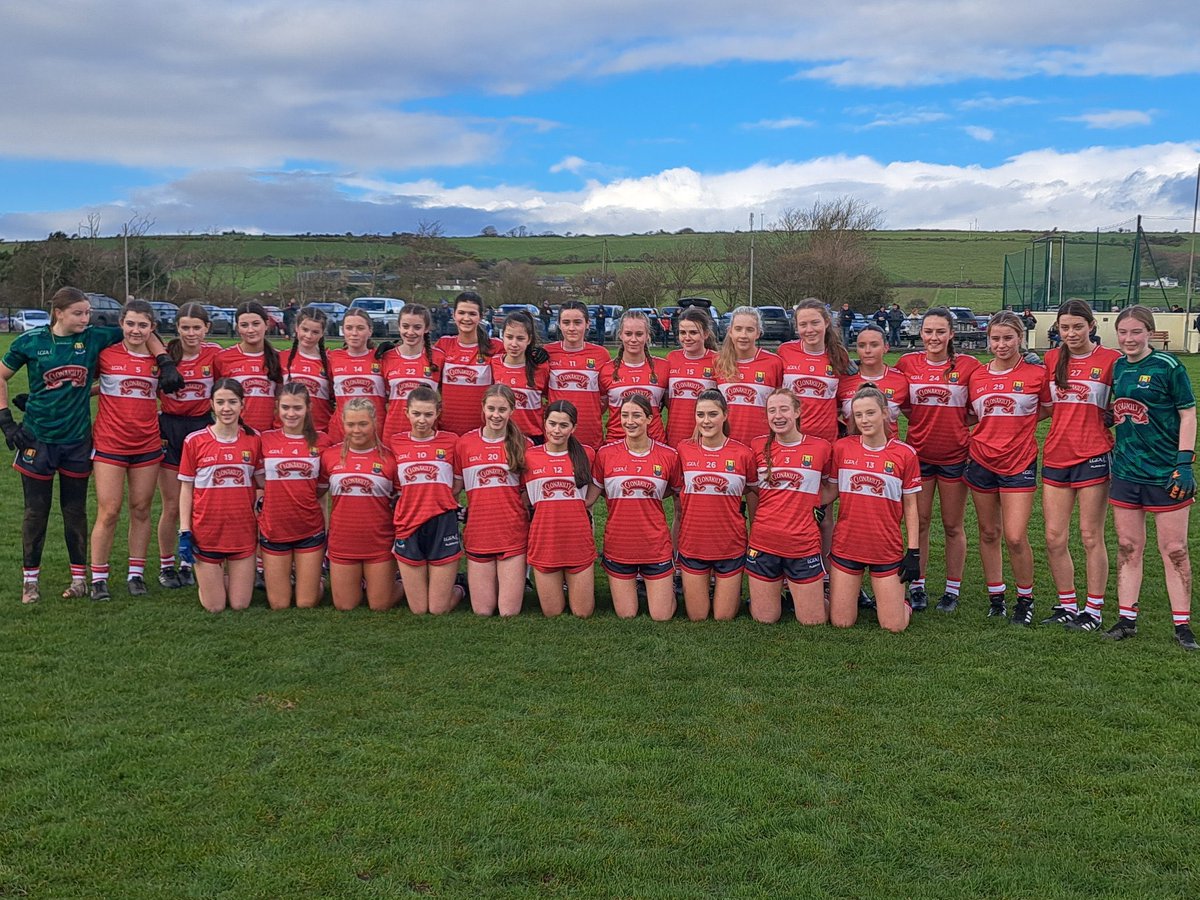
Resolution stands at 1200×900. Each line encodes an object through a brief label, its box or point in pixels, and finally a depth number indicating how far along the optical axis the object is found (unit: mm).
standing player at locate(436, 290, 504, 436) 6805
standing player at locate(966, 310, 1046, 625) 5957
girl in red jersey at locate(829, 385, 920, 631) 5836
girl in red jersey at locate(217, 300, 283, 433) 6723
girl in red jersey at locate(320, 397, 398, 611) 6145
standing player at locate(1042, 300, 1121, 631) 5762
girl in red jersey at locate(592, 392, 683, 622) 6047
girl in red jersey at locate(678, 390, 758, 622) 6031
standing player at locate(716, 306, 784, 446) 6547
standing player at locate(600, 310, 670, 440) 6578
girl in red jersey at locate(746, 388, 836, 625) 5930
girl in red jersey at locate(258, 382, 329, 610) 6191
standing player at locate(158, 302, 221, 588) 6594
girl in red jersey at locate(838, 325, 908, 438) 6242
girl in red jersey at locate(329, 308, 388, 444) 6746
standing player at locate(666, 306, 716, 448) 6676
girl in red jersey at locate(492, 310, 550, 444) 6621
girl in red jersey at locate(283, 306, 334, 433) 6770
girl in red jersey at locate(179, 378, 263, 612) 6102
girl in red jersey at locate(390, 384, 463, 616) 6129
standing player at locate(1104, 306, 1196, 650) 5465
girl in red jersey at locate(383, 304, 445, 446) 6688
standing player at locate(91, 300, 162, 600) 6324
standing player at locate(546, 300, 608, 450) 6758
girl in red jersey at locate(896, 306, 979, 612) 6238
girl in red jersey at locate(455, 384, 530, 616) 6094
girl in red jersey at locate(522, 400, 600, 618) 6027
